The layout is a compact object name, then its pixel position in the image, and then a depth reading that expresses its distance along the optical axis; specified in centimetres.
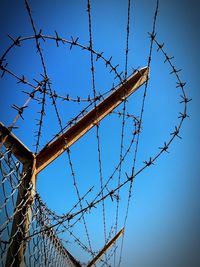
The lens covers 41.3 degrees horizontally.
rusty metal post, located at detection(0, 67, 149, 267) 202
